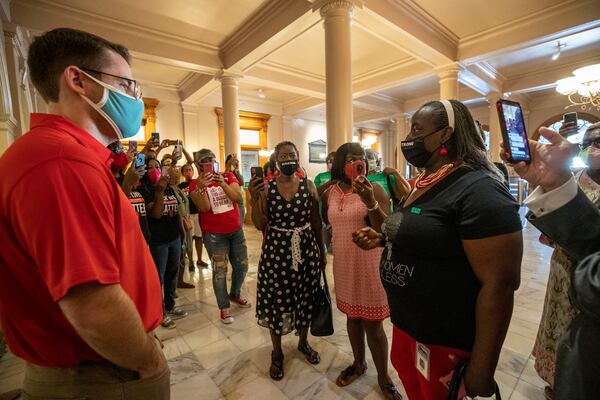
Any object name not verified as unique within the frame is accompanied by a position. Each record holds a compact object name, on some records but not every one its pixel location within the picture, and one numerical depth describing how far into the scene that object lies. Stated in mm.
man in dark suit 607
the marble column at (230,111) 5748
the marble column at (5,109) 3072
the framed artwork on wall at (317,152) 11055
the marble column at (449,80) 5727
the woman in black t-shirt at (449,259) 840
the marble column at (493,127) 7727
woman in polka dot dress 1878
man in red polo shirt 583
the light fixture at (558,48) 5902
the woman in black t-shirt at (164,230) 2547
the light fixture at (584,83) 4766
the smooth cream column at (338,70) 3535
